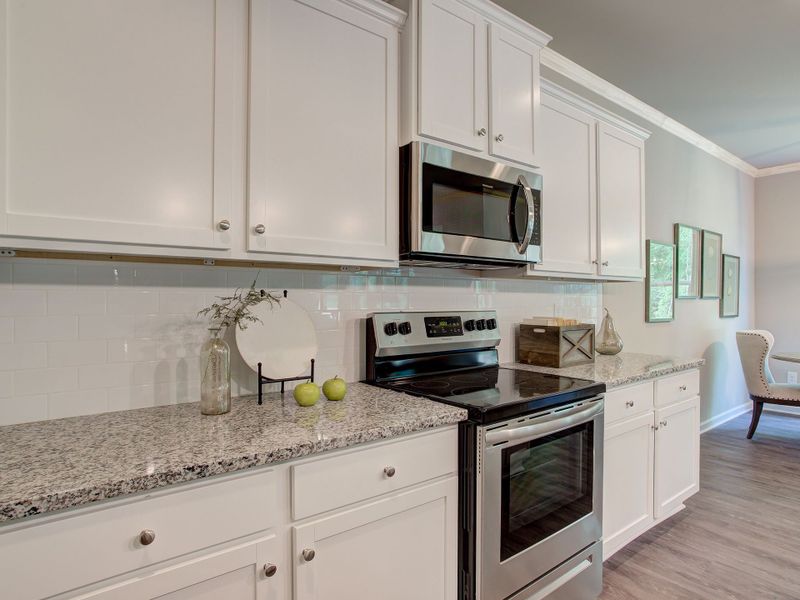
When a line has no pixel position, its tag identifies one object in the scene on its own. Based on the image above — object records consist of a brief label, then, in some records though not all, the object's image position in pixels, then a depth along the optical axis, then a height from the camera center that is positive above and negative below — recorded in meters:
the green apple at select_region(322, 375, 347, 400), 1.57 -0.30
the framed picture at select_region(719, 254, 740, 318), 4.72 +0.15
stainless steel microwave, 1.71 +0.36
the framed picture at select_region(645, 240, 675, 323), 3.66 +0.14
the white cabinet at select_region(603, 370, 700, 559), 2.12 -0.81
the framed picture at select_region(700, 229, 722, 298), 4.39 +0.36
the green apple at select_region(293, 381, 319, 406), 1.48 -0.30
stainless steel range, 1.48 -0.56
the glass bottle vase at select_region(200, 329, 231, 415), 1.39 -0.24
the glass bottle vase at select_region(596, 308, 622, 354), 2.83 -0.24
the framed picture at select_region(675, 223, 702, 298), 4.01 +0.36
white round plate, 1.60 -0.15
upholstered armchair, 4.00 -0.66
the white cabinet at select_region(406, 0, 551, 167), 1.72 +0.90
